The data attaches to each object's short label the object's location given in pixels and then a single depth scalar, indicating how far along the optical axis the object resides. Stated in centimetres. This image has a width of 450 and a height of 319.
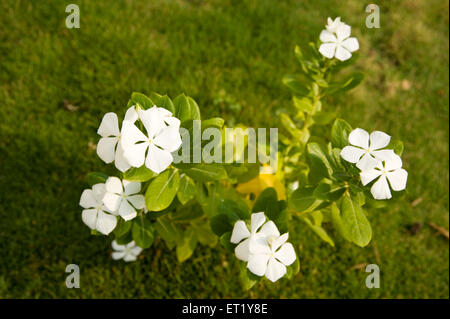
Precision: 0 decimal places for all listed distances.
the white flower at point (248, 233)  60
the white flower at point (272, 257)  59
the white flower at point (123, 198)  62
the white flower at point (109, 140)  58
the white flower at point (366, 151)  59
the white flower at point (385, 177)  59
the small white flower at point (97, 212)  63
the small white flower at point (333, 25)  70
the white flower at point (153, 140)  55
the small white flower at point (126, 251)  82
